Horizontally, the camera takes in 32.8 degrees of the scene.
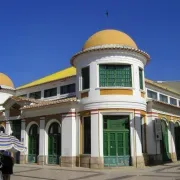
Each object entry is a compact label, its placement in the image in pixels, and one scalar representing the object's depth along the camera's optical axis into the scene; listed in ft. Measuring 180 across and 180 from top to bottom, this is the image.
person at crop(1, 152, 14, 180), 36.81
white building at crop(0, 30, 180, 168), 68.03
